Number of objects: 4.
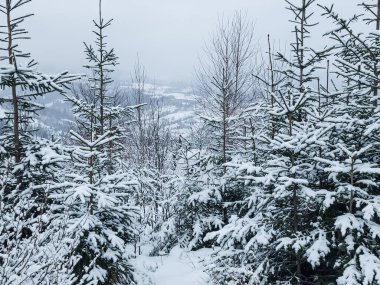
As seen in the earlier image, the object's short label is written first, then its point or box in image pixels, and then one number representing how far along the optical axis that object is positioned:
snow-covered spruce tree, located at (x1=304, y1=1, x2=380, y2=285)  4.31
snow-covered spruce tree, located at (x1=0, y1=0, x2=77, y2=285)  5.68
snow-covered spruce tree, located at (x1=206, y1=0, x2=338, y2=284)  4.87
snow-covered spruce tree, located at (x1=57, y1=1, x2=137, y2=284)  5.61
